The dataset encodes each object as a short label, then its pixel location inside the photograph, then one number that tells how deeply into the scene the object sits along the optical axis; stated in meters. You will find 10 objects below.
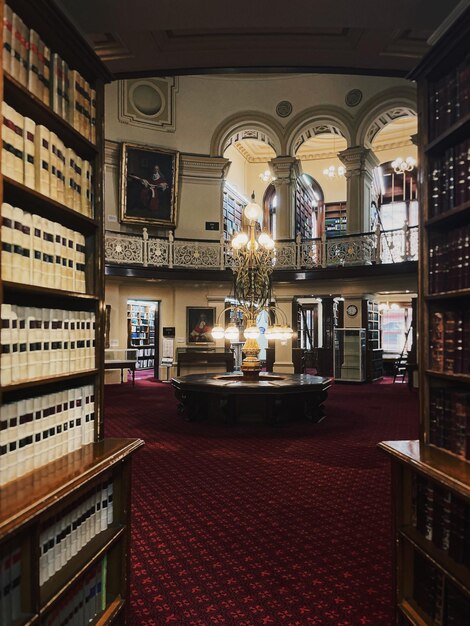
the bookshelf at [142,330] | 17.64
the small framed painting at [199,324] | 14.55
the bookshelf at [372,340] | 13.51
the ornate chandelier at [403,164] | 12.89
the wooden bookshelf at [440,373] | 2.12
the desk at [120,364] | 11.96
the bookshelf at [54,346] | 1.86
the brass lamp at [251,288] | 7.46
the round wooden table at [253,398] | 7.02
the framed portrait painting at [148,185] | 13.88
